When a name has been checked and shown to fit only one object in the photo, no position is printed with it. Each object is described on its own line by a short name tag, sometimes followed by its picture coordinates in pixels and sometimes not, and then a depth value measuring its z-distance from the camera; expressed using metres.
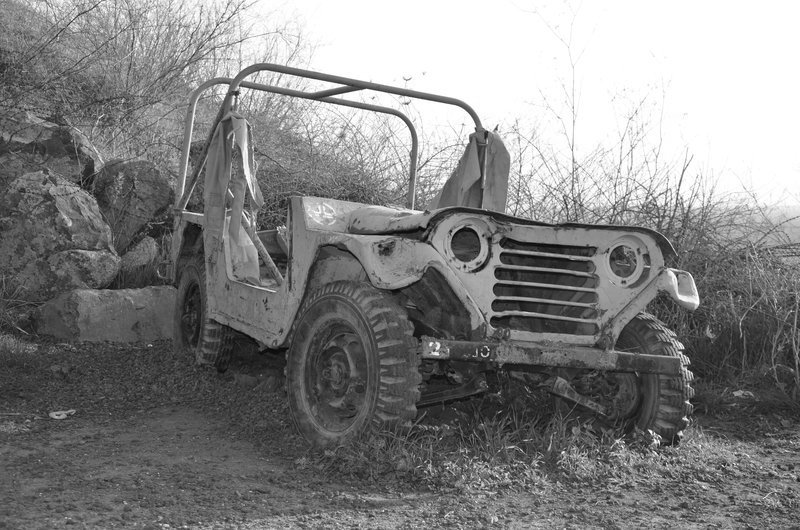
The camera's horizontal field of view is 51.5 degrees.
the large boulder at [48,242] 6.36
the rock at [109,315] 5.88
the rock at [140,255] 6.94
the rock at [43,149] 7.00
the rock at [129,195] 7.26
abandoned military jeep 3.42
